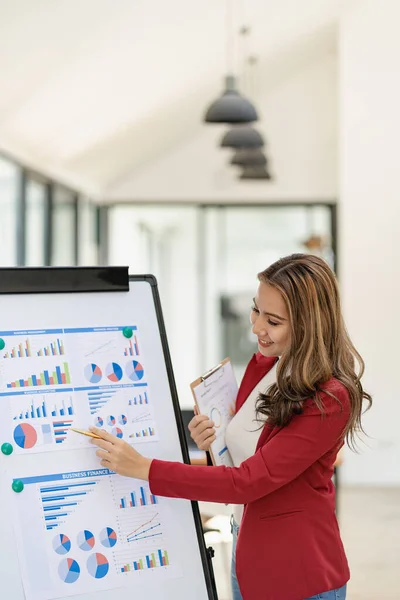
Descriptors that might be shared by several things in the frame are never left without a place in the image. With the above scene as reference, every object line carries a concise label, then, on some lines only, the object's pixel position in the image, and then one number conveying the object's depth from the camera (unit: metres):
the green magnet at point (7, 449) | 3.00
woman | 3.02
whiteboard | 2.99
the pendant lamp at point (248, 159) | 9.87
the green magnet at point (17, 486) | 2.99
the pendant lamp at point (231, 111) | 6.46
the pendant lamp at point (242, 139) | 7.95
